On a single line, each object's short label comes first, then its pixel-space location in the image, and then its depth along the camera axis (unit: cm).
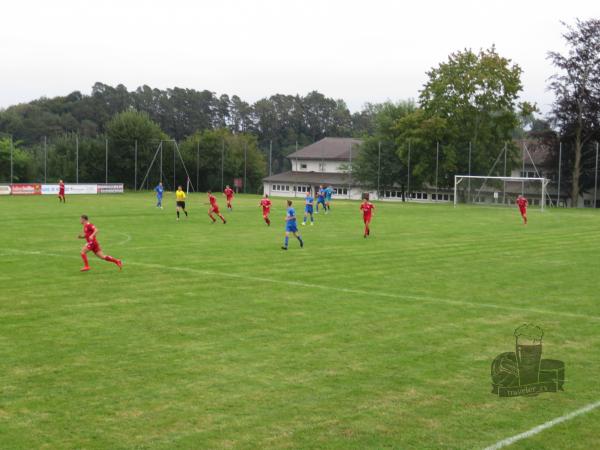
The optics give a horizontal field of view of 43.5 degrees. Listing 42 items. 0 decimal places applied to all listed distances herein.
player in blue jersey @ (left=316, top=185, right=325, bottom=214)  5103
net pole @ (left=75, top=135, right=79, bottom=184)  8062
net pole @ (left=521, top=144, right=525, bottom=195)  8562
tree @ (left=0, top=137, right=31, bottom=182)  8025
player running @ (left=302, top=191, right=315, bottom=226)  3912
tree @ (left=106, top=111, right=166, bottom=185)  8562
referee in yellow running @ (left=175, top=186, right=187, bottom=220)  4169
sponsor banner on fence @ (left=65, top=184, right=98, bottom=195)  7431
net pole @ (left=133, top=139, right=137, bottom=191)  8488
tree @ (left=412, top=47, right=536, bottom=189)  7919
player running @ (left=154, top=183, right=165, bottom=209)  5264
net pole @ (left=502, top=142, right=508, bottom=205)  6964
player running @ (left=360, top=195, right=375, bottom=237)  3275
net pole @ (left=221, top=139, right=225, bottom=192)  9031
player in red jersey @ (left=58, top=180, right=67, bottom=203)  5838
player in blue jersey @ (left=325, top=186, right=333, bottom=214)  5219
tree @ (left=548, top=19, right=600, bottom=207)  7738
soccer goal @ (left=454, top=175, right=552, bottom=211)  7031
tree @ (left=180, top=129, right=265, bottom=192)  9100
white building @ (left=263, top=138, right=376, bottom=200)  9975
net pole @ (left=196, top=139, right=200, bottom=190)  8975
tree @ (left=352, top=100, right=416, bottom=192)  8681
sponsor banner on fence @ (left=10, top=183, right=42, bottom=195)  6964
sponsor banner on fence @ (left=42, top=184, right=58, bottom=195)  7256
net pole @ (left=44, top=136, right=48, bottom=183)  7893
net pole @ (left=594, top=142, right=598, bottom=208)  7391
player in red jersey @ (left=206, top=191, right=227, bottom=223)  3939
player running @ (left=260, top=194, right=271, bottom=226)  3816
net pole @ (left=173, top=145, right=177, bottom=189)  8838
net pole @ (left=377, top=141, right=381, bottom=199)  8556
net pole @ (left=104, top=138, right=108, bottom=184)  8306
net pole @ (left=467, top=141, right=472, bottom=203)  7473
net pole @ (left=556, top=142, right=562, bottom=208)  7581
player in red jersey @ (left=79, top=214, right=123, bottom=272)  2086
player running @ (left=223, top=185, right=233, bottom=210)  4812
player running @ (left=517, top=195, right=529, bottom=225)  4398
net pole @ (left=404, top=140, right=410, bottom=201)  8230
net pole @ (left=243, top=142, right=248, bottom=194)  9244
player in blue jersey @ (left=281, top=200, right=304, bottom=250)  2745
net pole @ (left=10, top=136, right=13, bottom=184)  7556
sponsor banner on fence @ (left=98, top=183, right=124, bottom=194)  7818
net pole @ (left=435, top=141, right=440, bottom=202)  8075
